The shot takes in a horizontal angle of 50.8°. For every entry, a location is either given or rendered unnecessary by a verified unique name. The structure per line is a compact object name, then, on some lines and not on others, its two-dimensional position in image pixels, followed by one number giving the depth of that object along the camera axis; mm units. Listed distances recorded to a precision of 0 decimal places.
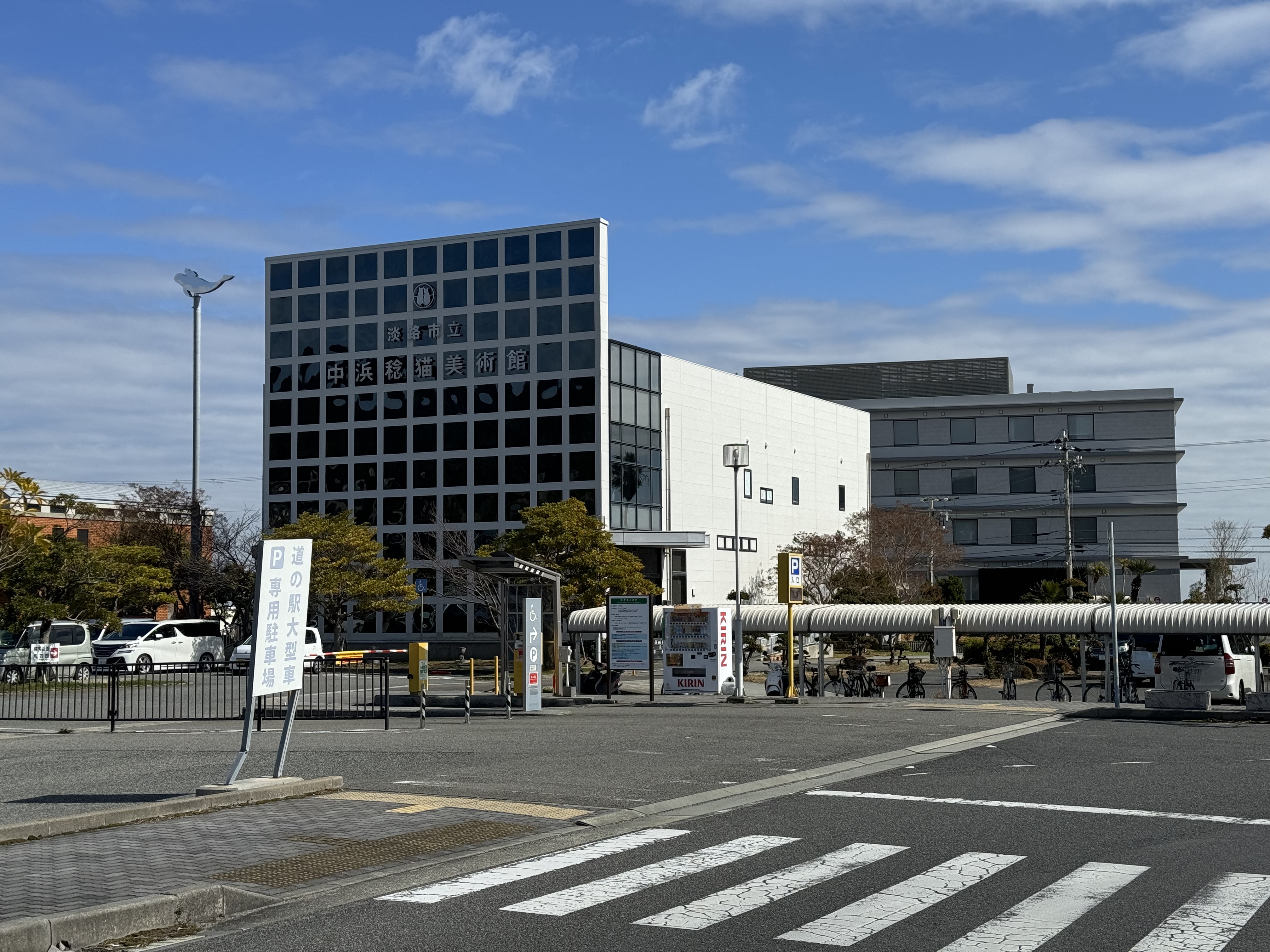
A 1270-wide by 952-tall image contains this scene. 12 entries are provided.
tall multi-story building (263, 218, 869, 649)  63969
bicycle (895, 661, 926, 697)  35844
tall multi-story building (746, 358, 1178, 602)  93375
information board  32156
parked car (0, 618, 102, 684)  39531
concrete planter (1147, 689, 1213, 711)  25594
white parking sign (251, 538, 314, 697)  13188
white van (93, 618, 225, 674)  43906
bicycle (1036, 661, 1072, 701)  33656
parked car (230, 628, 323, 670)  41156
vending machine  31156
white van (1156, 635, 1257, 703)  31172
